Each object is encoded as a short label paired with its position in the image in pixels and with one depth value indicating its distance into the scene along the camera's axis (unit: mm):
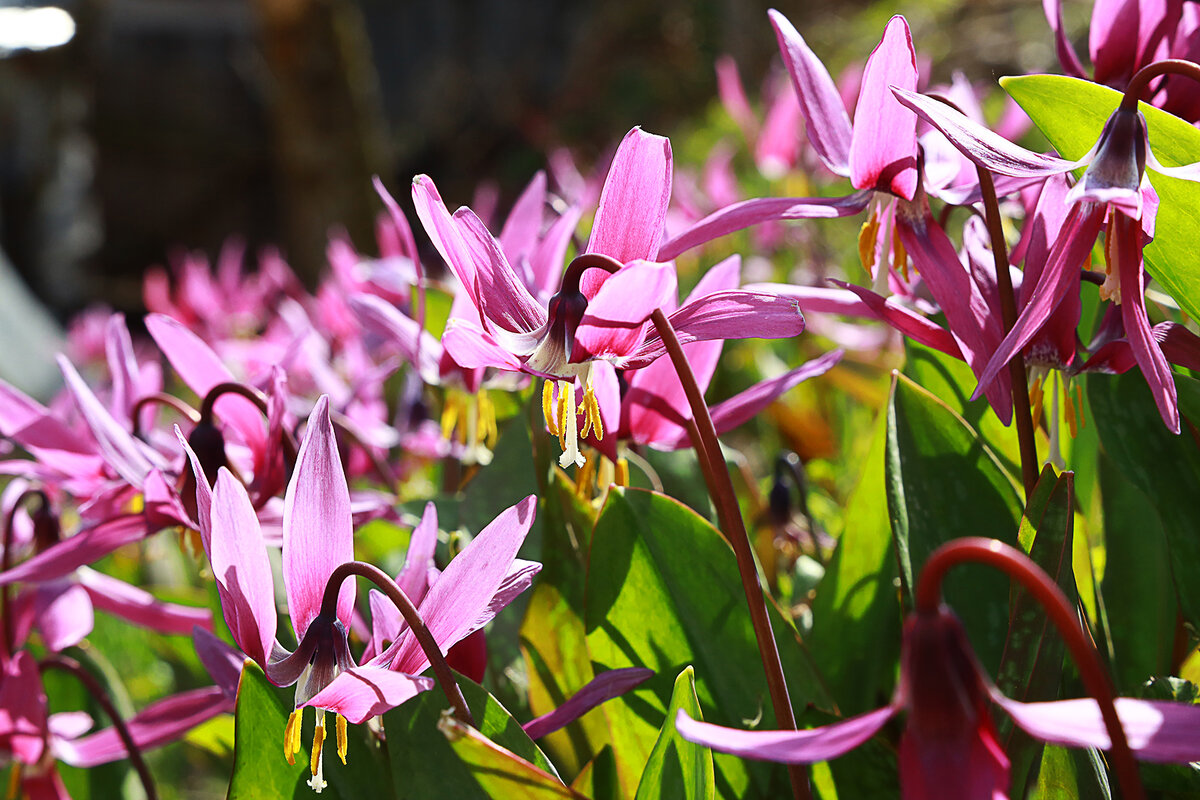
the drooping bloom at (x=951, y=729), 426
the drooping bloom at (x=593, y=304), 471
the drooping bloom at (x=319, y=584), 469
